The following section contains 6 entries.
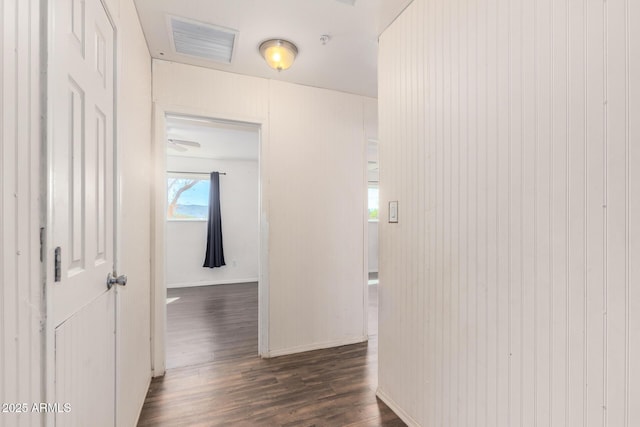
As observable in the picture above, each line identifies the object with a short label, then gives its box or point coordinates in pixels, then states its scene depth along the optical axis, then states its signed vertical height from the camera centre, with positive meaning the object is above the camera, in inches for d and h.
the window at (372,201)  285.1 +10.7
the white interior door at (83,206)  32.7 +0.8
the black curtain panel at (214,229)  218.7 -13.0
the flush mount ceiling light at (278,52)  83.9 +47.7
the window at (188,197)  217.5 +11.5
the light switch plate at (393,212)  75.3 +0.1
